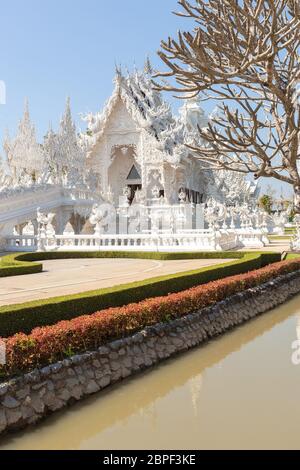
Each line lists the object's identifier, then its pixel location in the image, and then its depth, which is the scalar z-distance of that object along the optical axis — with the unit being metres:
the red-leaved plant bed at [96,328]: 5.60
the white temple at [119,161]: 31.77
